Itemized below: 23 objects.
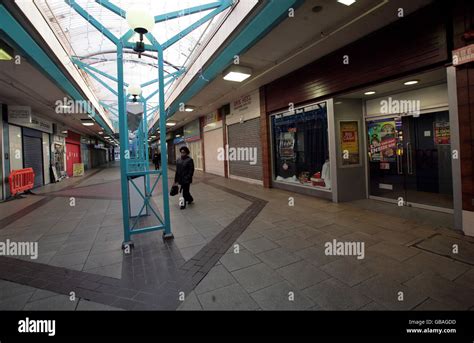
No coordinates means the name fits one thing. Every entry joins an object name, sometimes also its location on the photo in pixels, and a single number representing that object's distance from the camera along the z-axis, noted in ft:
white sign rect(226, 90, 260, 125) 31.12
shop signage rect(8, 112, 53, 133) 28.78
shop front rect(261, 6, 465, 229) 13.65
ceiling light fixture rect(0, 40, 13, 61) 14.35
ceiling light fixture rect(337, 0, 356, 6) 12.55
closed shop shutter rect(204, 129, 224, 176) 43.77
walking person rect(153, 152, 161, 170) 59.96
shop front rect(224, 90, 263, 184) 31.55
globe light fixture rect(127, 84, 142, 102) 22.40
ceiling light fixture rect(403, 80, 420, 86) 16.23
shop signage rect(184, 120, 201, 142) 53.31
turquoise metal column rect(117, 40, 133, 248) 11.73
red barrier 27.94
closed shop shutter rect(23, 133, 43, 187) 33.65
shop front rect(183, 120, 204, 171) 53.42
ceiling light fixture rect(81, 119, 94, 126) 46.17
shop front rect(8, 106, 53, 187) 29.25
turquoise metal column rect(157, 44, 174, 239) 12.90
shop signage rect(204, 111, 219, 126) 42.85
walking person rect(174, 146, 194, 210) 21.04
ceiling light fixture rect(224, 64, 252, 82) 22.21
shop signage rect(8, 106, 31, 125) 28.43
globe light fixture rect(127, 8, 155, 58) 10.57
